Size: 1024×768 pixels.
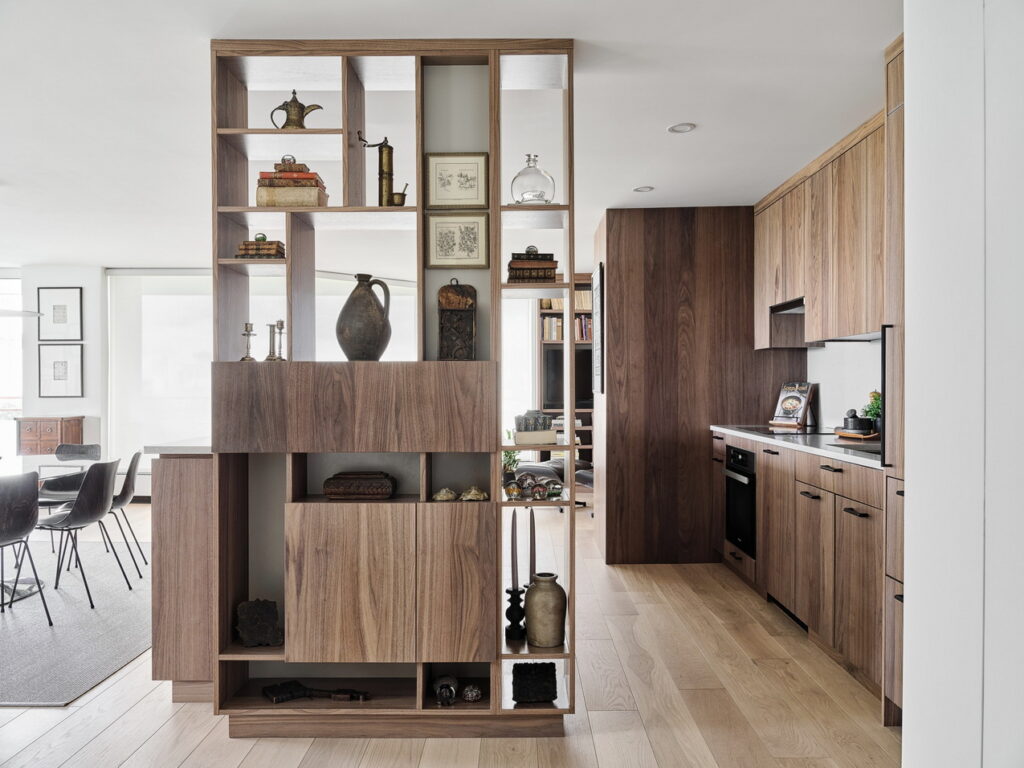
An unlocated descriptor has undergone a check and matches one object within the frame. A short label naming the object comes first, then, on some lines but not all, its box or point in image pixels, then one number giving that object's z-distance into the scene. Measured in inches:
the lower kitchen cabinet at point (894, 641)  97.6
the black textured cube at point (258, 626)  101.6
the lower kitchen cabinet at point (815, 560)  124.0
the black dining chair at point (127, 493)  183.6
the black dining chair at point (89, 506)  161.9
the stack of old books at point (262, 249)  101.3
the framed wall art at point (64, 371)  292.5
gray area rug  115.2
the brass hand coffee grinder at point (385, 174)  101.9
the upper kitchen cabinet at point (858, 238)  124.4
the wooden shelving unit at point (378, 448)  97.3
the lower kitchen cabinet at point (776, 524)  142.6
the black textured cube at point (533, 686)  100.7
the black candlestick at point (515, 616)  104.4
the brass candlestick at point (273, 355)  101.2
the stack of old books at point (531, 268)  102.6
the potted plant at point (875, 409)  136.6
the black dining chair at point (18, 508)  141.1
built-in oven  164.4
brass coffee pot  102.6
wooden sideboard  280.1
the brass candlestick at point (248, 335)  101.1
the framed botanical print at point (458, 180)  102.3
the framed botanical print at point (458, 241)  102.2
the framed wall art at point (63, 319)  291.7
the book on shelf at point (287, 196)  101.3
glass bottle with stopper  104.2
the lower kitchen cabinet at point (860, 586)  107.2
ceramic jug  101.3
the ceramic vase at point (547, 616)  100.7
